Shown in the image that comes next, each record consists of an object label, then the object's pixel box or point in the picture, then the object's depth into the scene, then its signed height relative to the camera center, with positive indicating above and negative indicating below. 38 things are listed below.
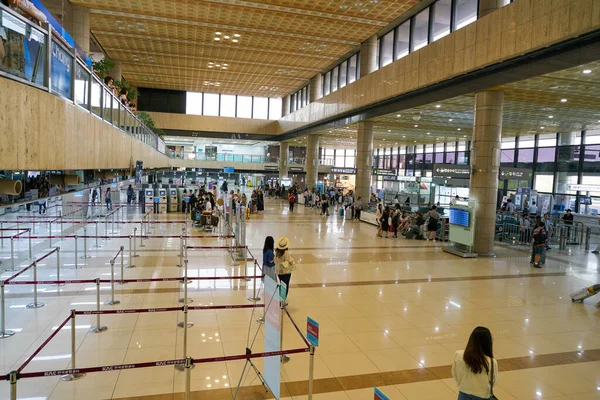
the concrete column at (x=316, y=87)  30.59 +7.05
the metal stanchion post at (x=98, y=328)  6.48 -2.67
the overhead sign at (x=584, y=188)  23.59 +0.03
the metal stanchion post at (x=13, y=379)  3.29 -1.80
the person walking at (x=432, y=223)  16.70 -1.77
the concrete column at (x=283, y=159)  40.66 +1.64
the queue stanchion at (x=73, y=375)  5.00 -2.71
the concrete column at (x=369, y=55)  21.78 +6.87
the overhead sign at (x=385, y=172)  35.83 +0.73
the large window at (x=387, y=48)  20.88 +7.11
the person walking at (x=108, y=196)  24.31 -1.79
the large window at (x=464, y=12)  14.57 +6.56
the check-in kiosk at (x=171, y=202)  25.42 -2.03
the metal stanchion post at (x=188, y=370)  3.78 -2.00
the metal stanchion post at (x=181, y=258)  11.16 -2.53
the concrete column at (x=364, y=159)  22.78 +1.16
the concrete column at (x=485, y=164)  13.73 +0.70
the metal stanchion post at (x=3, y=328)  6.07 -2.61
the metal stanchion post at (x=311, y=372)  4.11 -2.08
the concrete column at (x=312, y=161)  32.25 +1.30
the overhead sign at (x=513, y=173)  19.17 +0.57
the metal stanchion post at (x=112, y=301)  7.82 -2.68
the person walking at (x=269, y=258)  8.06 -1.71
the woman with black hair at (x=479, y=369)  3.49 -1.65
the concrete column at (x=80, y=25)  17.89 +6.49
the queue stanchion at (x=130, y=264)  10.83 -2.67
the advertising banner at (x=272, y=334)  4.28 -1.85
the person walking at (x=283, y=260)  7.52 -1.62
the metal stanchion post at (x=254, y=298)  8.17 -2.61
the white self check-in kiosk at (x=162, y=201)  24.84 -1.95
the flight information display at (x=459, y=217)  13.91 -1.23
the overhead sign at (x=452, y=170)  15.71 +0.52
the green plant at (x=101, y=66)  12.24 +3.20
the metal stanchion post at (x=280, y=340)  4.42 -1.85
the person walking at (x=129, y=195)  27.67 -1.87
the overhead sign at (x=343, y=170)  35.98 +0.69
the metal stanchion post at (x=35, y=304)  7.50 -2.68
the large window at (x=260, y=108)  42.03 +7.08
